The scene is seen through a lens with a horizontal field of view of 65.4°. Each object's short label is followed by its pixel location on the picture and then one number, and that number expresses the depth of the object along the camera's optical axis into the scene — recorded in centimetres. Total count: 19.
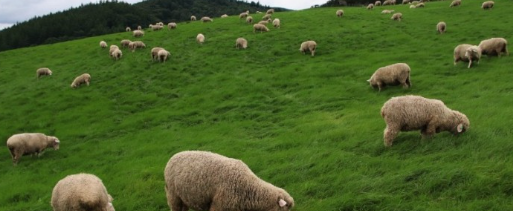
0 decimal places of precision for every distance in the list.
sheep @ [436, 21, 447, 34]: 3425
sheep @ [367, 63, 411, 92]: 2025
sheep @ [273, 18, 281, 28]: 4425
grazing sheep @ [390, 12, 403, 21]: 4257
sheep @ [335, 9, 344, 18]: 4819
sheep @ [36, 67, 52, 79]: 3684
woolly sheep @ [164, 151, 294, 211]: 795
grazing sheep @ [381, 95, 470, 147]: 1169
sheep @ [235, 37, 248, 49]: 3686
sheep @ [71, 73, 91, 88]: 3163
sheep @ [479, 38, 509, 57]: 2322
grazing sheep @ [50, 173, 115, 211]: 952
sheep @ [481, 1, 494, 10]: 4262
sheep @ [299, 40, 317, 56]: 3288
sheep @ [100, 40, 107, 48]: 4497
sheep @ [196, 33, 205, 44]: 4077
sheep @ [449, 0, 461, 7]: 4731
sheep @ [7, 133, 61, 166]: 1873
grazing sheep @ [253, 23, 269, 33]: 4225
